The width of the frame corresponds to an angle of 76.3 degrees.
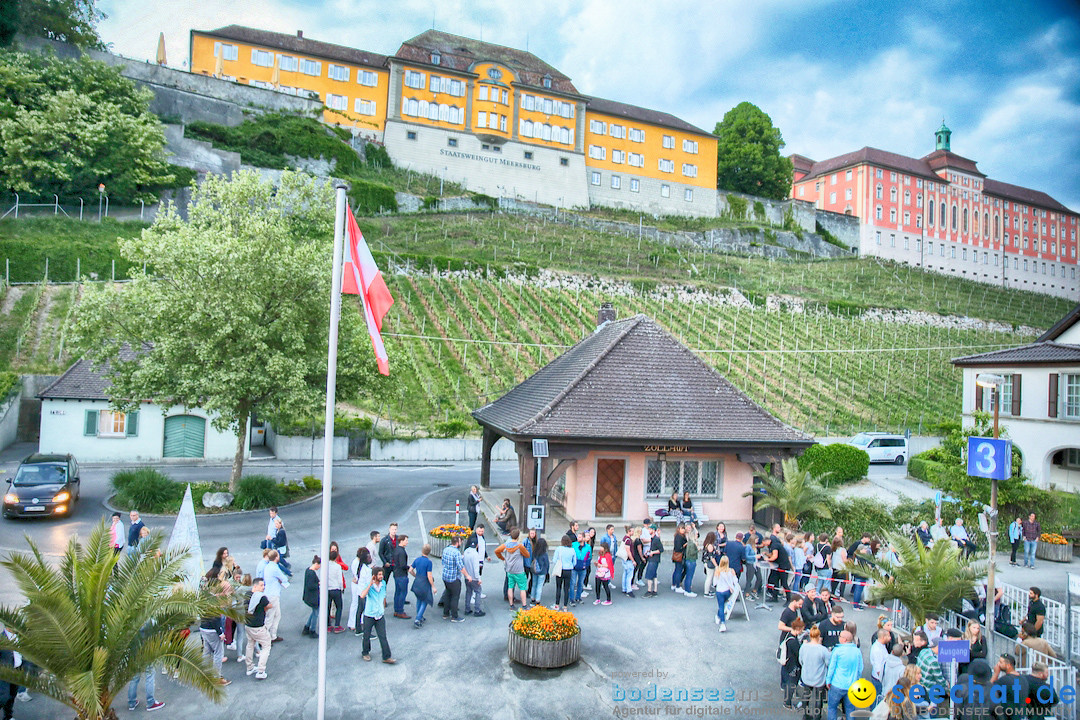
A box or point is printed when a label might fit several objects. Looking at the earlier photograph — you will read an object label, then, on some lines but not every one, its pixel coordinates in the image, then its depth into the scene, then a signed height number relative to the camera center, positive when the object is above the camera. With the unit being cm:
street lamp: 1057 -220
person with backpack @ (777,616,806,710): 958 -373
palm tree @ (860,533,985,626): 1098 -297
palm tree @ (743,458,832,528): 1895 -290
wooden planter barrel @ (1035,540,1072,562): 1858 -412
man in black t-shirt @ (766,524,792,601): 1382 -354
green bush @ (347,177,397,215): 5484 +1443
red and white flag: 920 +128
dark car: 1853 -349
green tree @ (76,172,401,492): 1989 +130
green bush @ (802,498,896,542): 1964 -368
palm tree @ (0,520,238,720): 758 -303
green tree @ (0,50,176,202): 4019 +1395
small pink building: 1823 -134
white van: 3447 -259
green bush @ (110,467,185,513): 2017 -375
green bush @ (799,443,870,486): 2808 -284
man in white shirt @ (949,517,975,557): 1625 -329
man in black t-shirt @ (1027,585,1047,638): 1021 -323
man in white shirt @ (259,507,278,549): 1366 -318
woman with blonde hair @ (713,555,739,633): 1227 -353
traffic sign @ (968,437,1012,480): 1108 -100
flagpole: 869 -14
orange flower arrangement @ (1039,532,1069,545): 1867 -377
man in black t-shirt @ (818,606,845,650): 956 -332
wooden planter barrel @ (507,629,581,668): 1030 -409
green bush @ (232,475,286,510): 2086 -380
